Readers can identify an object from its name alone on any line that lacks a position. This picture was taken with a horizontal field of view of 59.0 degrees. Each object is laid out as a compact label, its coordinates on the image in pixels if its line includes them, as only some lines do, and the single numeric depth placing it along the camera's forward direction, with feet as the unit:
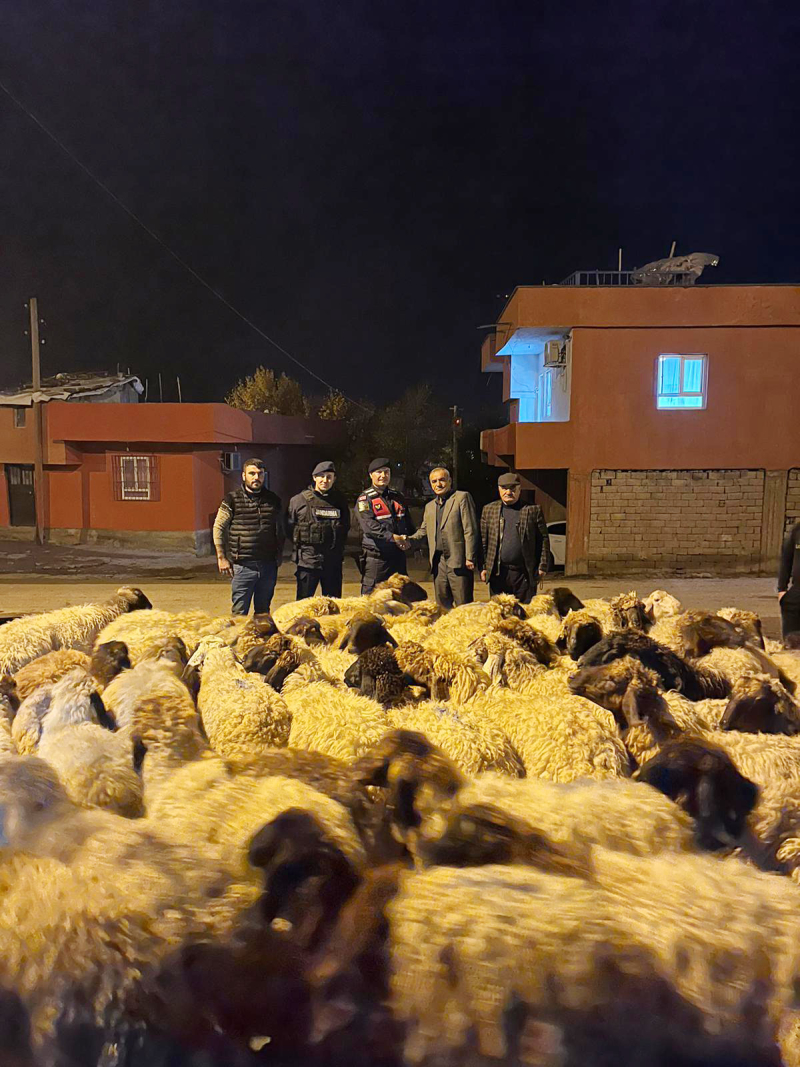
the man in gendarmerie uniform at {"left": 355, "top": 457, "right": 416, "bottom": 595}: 23.12
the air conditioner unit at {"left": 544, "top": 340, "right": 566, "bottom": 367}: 56.65
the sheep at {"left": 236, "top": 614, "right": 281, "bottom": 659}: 13.43
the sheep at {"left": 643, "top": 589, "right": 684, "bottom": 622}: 16.25
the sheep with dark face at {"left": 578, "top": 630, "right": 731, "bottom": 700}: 11.37
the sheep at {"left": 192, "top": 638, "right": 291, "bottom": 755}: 10.14
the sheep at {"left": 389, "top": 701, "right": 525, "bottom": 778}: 9.27
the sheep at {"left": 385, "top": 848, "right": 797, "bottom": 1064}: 5.04
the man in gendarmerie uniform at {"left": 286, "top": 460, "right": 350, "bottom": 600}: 23.17
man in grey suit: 22.12
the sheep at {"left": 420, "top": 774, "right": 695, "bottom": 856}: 7.32
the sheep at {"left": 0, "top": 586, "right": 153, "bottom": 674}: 14.07
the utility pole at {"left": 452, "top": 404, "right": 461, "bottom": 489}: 135.42
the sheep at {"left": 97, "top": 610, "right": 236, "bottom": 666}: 13.92
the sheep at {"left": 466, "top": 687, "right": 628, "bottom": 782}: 9.18
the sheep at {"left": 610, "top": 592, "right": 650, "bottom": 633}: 15.49
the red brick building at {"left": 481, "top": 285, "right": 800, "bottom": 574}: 48.93
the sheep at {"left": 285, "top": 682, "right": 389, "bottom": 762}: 9.59
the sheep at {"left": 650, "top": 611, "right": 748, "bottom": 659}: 13.33
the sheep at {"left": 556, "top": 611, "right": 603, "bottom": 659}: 13.38
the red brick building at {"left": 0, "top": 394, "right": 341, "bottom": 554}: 69.15
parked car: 51.75
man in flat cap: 21.72
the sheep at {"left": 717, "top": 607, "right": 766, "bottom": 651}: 14.07
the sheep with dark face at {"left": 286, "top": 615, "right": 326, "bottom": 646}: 14.10
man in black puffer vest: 22.21
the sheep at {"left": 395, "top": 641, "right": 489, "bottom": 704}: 11.55
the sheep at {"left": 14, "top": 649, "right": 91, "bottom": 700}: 11.43
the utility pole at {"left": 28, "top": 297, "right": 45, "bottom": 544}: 69.21
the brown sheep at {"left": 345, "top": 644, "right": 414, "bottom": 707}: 10.93
